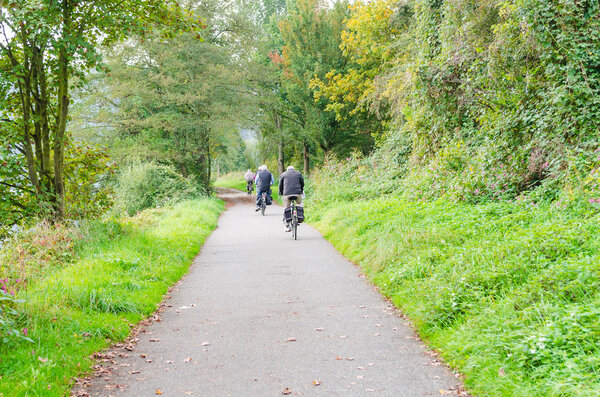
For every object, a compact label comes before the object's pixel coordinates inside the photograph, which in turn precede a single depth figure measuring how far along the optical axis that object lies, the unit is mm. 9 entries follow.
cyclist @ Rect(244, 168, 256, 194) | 34875
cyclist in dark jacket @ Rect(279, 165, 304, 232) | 14086
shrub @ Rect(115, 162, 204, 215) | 25172
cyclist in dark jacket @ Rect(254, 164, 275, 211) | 21062
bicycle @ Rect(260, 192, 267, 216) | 21884
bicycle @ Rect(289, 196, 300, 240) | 13734
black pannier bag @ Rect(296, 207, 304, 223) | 13938
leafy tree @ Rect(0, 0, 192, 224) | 9703
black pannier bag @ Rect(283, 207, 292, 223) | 14101
